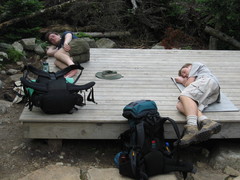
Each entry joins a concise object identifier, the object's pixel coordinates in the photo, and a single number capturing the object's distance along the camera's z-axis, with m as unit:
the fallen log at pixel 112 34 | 8.73
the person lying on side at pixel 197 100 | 3.00
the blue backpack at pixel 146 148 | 2.85
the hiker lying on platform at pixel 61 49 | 4.88
